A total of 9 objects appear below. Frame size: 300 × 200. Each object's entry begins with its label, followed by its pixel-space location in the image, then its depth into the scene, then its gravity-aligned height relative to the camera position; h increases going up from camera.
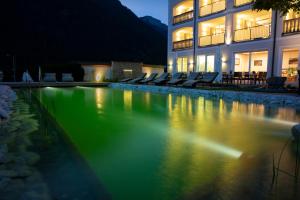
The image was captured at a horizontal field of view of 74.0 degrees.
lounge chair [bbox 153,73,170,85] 12.44 +0.11
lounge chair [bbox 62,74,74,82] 16.35 +0.15
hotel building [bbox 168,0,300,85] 10.33 +2.72
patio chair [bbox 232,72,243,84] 10.43 +0.29
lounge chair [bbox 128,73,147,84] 13.82 +0.04
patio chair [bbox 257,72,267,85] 9.73 +0.25
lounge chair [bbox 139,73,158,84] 13.31 +0.11
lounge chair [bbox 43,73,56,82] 15.86 +0.21
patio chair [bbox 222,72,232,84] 11.10 +0.20
